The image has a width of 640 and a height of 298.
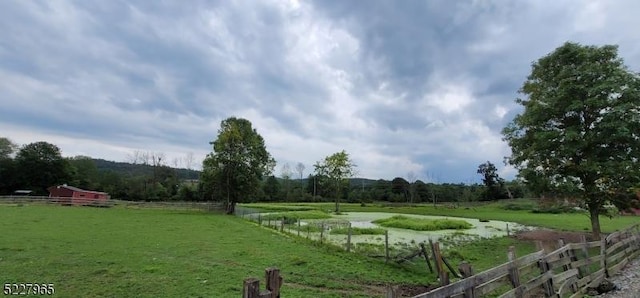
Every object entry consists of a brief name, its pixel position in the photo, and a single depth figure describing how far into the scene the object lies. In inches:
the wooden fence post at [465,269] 253.4
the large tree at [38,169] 2812.5
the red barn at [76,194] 1993.4
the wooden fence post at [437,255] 383.2
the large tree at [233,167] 1863.9
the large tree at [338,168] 2753.4
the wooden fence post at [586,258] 377.4
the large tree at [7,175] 2783.0
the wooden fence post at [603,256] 410.0
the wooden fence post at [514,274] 261.7
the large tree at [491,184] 3833.7
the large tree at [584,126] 659.4
